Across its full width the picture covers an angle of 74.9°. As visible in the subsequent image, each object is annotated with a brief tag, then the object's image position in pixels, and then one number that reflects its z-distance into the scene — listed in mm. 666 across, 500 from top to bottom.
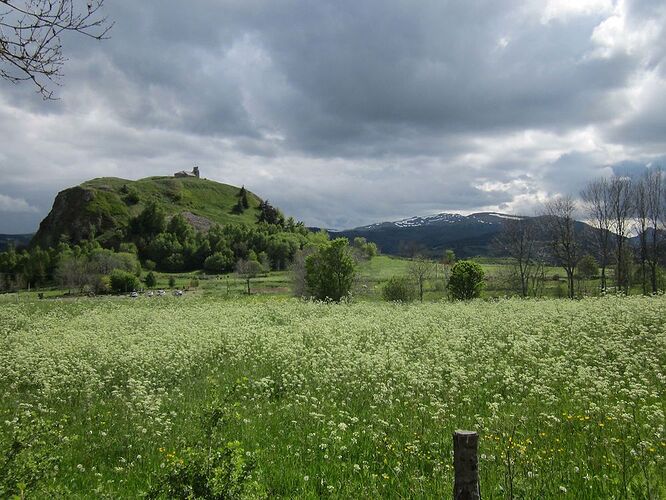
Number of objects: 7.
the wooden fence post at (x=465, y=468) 4249
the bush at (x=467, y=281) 45812
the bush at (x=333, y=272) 46562
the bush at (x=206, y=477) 4219
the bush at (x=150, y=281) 113169
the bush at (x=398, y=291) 49688
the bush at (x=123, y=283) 99688
